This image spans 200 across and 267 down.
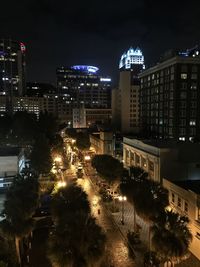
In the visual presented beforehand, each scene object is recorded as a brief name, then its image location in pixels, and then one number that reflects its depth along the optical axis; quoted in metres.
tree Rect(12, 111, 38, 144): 60.00
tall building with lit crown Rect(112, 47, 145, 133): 115.19
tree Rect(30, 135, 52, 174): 42.56
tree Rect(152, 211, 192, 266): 17.33
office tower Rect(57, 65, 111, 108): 171.50
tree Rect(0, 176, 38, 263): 19.84
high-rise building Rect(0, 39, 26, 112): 184.96
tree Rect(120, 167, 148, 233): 26.20
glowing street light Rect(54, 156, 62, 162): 61.65
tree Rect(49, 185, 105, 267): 15.37
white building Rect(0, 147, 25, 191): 33.38
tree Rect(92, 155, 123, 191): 35.56
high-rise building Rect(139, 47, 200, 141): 76.12
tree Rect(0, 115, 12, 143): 61.90
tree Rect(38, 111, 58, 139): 68.31
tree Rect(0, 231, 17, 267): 17.83
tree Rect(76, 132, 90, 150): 67.19
